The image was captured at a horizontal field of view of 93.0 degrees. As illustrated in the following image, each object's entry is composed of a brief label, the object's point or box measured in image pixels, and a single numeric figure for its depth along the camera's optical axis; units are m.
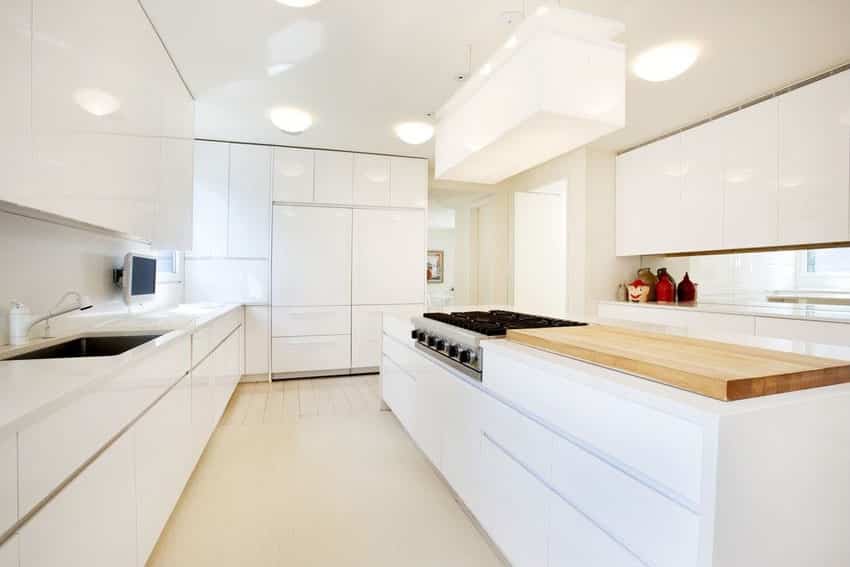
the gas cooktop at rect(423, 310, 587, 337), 1.76
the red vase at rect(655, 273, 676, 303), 3.97
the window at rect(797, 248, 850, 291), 2.77
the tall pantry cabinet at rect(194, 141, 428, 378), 4.12
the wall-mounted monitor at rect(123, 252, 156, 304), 2.65
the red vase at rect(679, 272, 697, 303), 3.84
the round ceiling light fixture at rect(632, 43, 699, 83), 2.30
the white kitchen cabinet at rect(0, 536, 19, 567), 0.76
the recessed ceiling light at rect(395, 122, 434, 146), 2.87
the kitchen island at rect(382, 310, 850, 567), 0.77
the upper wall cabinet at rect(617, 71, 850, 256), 2.57
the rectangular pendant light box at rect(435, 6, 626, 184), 1.45
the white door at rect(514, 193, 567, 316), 5.32
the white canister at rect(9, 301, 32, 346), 1.61
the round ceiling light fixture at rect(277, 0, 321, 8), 1.98
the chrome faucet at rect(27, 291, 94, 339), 1.69
